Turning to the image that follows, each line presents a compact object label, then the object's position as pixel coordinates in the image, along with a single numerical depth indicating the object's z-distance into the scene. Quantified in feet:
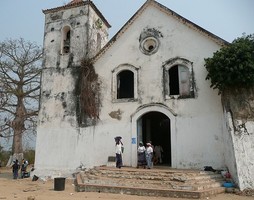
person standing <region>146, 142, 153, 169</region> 42.34
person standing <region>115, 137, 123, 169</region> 42.98
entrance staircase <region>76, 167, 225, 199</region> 32.58
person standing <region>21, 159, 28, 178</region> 58.86
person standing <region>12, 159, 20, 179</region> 56.53
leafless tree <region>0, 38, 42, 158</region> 79.23
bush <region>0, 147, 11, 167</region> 98.03
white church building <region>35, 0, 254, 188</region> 44.16
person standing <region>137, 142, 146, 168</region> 43.45
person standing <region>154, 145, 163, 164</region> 52.20
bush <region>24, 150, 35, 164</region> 98.73
